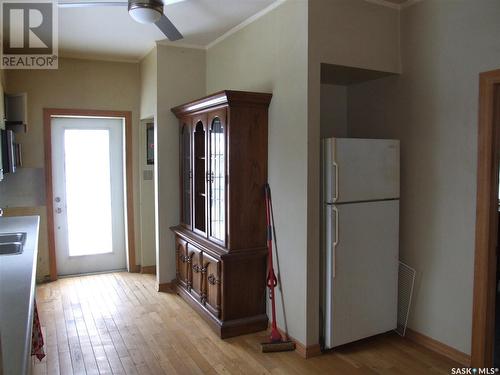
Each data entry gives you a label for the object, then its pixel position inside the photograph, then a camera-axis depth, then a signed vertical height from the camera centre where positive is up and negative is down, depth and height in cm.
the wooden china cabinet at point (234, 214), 346 -43
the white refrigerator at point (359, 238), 306 -58
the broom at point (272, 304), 319 -116
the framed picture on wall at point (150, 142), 534 +29
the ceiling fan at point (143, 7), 252 +96
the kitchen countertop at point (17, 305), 115 -53
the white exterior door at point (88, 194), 512 -36
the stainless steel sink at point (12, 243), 274 -55
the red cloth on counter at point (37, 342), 259 -113
